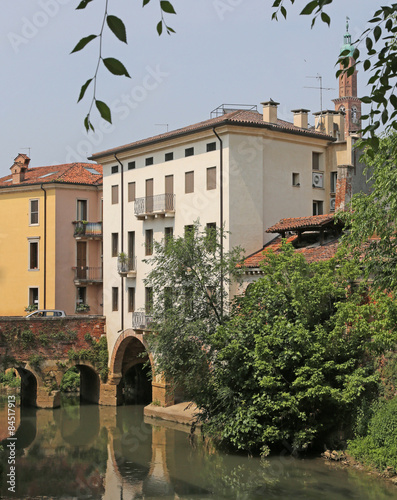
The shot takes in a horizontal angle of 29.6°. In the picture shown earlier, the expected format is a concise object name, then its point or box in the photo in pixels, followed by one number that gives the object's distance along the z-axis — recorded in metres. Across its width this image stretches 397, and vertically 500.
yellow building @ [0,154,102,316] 39.94
